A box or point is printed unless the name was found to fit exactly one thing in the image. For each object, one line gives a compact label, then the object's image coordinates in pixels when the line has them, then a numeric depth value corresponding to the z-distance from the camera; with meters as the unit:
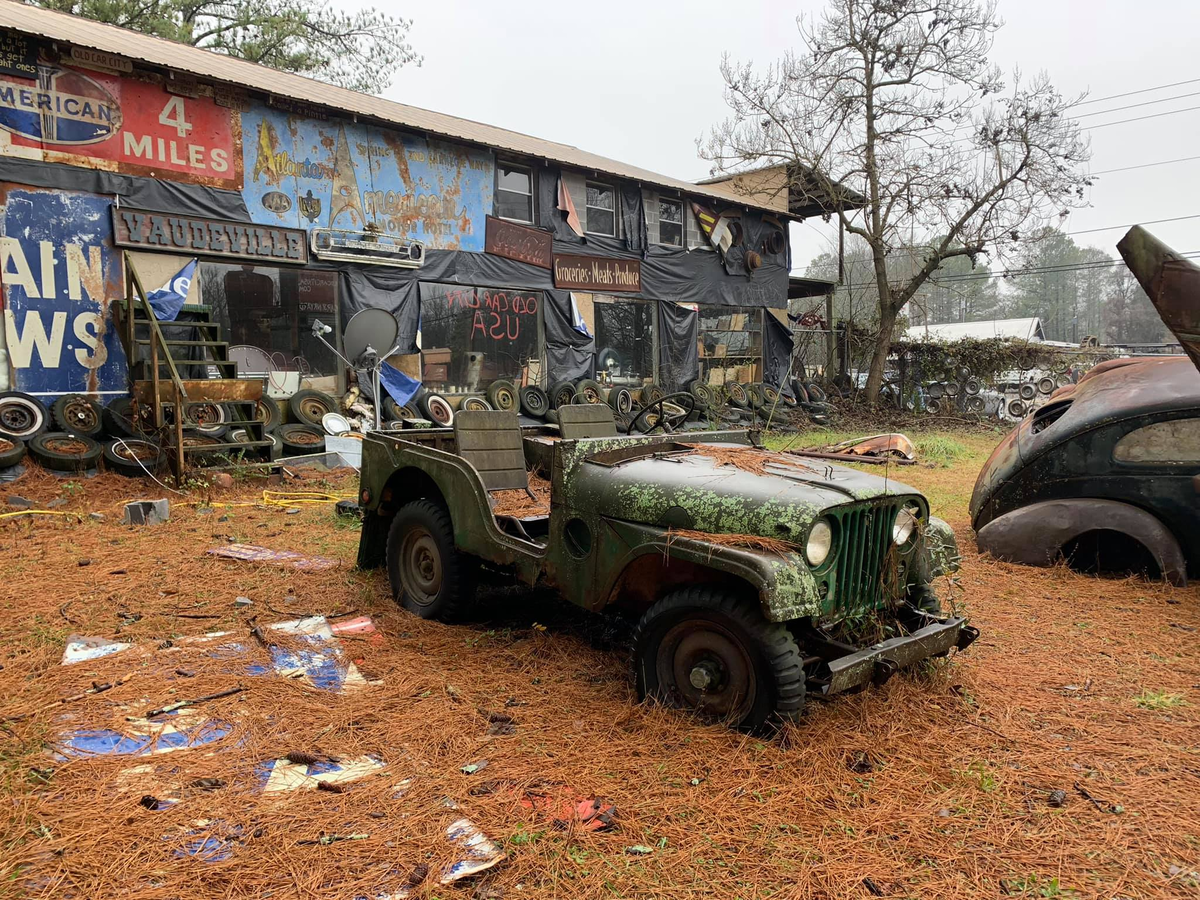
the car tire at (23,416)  9.05
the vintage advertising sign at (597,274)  16.12
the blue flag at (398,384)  13.04
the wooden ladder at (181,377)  9.10
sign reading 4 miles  9.58
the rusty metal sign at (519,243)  14.76
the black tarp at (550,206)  15.62
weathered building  9.79
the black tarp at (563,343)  15.90
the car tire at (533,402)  14.99
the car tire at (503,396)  14.61
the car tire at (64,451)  8.76
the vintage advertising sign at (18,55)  9.33
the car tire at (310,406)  11.66
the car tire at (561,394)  15.50
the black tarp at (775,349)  21.28
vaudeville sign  10.35
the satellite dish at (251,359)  11.74
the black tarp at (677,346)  18.34
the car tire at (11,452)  8.38
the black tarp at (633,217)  17.31
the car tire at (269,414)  10.58
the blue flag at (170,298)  10.30
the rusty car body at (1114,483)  5.53
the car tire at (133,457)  9.07
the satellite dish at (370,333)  10.62
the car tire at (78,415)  9.41
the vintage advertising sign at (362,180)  11.77
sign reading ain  9.56
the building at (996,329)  41.68
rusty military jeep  3.12
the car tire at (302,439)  10.84
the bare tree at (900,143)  20.55
